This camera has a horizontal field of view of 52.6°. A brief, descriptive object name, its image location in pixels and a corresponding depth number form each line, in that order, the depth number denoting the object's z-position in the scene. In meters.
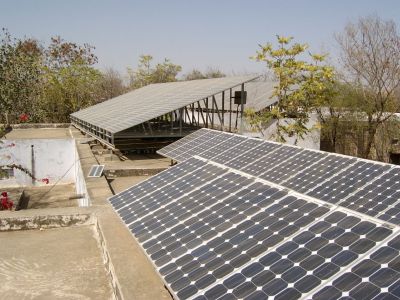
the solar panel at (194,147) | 13.99
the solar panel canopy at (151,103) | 19.66
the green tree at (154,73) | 58.66
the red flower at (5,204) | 17.00
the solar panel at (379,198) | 6.83
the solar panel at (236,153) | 10.90
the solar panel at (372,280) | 3.78
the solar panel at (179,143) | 15.71
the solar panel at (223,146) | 12.62
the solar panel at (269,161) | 9.68
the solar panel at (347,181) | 7.63
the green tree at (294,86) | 26.31
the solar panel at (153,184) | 8.77
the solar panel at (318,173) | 8.29
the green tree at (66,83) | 41.34
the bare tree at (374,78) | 30.44
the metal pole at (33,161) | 24.27
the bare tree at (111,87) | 51.27
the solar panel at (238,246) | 4.89
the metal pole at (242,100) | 22.69
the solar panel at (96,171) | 14.82
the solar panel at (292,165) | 9.08
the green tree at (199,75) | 77.75
